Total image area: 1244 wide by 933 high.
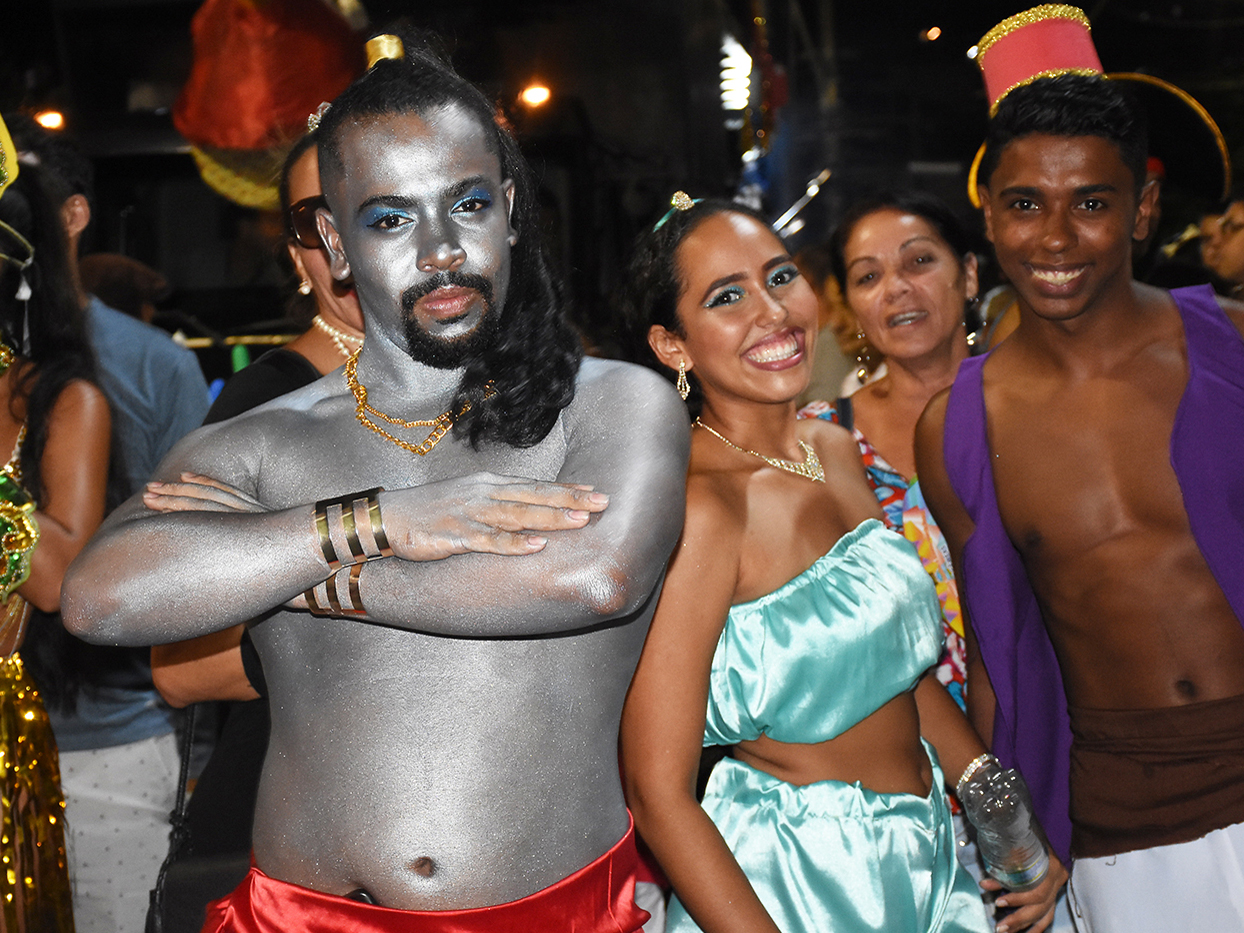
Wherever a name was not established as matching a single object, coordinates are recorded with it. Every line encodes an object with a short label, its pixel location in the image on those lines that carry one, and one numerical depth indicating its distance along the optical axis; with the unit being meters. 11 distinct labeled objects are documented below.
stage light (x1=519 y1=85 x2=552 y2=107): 6.80
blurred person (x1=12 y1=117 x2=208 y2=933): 2.83
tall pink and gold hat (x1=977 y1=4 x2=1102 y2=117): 2.57
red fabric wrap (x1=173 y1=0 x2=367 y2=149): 3.50
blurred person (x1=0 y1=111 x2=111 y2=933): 2.40
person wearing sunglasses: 2.06
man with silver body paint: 1.45
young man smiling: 2.30
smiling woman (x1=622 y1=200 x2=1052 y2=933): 1.91
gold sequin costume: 2.37
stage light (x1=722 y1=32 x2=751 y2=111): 9.56
